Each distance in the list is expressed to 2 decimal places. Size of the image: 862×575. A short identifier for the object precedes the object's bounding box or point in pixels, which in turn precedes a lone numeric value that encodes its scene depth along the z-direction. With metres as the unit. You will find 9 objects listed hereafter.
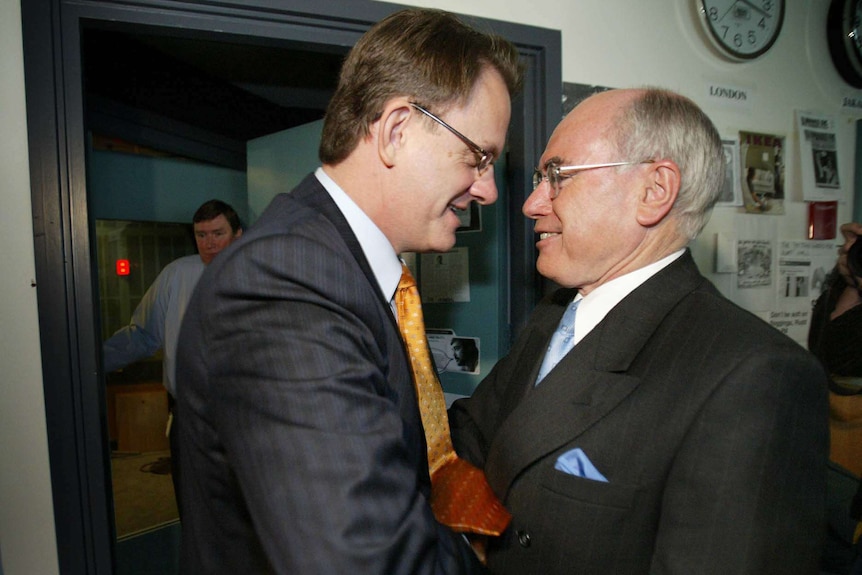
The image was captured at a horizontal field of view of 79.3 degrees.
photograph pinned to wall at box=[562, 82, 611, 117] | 1.61
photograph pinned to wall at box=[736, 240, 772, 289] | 1.88
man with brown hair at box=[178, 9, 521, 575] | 0.60
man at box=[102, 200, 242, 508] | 2.56
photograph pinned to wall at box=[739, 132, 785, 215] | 1.85
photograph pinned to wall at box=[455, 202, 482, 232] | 1.84
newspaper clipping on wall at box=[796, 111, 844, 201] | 1.96
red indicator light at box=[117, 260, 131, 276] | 3.82
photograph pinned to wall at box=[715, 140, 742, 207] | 1.81
